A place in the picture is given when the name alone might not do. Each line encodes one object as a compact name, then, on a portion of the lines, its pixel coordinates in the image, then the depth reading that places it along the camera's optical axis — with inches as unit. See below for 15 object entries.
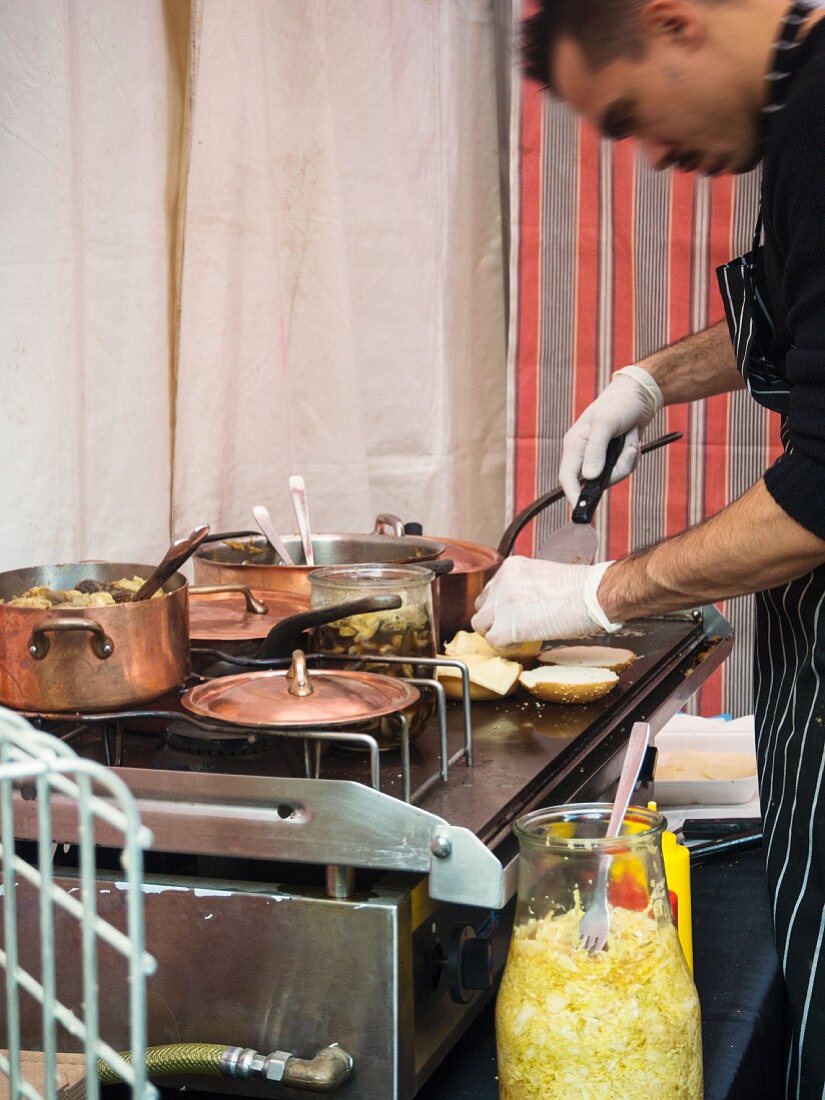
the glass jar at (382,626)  98.1
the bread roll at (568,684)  102.0
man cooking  92.8
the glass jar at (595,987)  83.3
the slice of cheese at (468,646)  105.7
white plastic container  119.7
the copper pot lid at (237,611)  102.1
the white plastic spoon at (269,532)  113.1
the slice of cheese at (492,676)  102.0
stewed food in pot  95.0
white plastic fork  83.9
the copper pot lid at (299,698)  89.1
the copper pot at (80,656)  91.5
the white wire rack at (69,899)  63.2
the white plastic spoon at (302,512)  115.4
